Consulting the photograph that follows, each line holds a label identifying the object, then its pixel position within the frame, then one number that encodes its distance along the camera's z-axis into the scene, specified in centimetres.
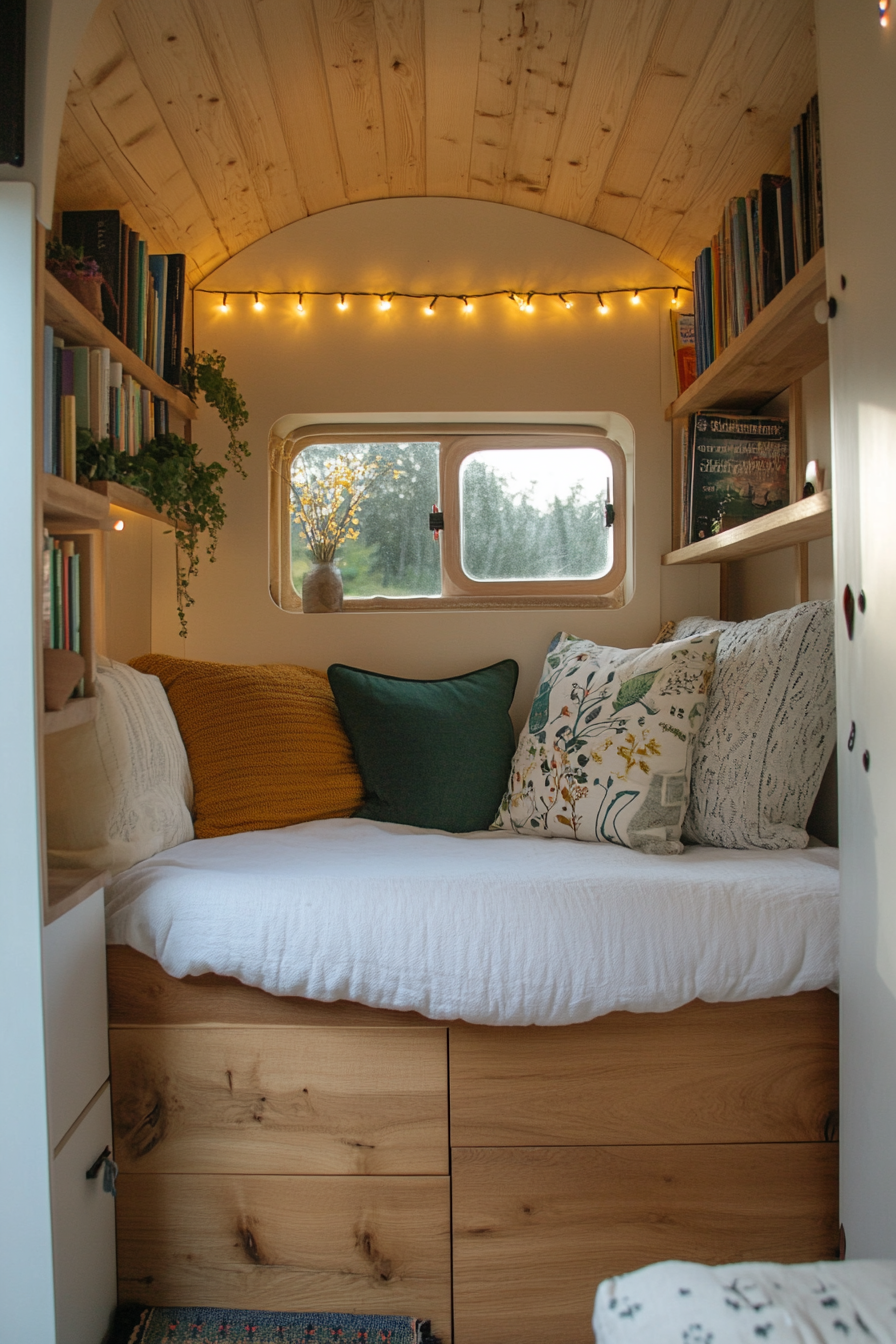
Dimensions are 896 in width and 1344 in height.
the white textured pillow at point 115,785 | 145
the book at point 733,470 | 207
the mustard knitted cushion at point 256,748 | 180
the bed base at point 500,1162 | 132
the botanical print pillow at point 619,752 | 162
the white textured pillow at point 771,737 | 154
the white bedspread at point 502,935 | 128
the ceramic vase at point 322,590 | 235
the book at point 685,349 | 229
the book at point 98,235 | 177
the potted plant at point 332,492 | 245
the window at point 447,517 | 245
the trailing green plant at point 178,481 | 158
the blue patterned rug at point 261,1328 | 129
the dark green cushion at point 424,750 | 190
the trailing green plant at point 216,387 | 212
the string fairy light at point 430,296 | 232
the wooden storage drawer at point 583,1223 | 132
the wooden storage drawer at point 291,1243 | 132
